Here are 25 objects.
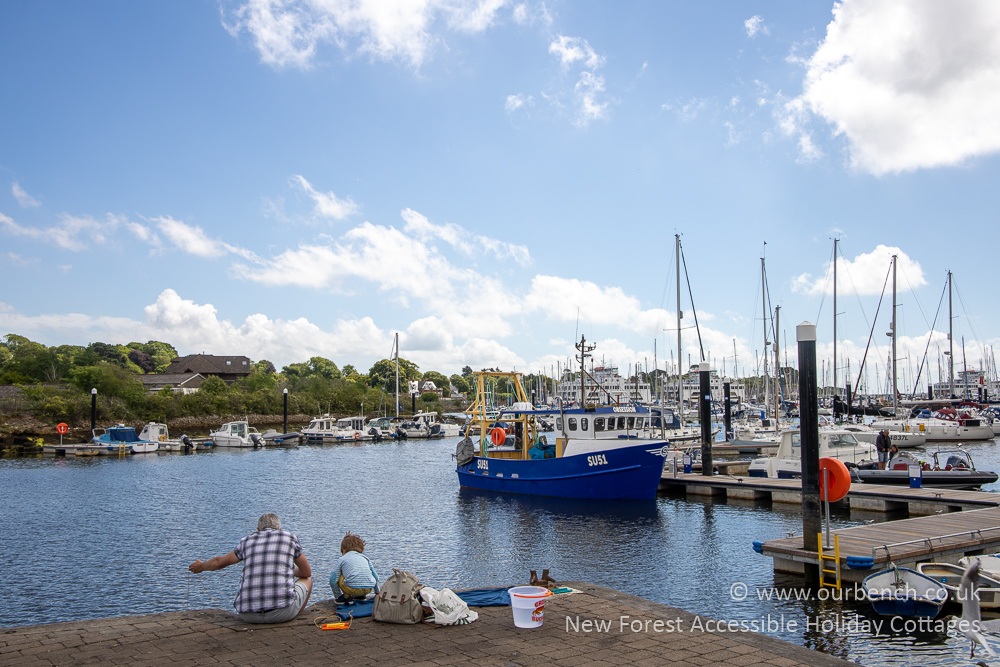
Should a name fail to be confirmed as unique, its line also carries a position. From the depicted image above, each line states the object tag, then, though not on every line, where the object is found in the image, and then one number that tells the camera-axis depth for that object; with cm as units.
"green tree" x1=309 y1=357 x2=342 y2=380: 14025
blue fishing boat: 2238
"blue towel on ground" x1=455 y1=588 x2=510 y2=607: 783
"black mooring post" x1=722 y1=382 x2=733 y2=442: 4762
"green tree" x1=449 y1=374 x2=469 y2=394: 16754
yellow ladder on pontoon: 1085
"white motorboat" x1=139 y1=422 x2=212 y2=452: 5272
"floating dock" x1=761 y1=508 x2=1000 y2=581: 1095
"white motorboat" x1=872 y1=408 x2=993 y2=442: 4762
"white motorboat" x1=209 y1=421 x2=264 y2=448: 5712
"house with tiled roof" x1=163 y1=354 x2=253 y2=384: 10319
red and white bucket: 681
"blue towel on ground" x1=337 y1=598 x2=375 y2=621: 727
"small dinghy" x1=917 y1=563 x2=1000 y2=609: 902
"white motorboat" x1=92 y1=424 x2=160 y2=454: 5012
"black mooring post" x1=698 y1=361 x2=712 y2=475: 2391
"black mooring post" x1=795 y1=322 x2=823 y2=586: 1162
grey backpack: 703
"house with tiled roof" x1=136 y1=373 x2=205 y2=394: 9277
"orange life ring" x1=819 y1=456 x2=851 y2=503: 1145
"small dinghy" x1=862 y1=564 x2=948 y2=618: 938
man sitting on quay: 678
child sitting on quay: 771
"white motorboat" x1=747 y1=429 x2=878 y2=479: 2499
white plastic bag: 691
